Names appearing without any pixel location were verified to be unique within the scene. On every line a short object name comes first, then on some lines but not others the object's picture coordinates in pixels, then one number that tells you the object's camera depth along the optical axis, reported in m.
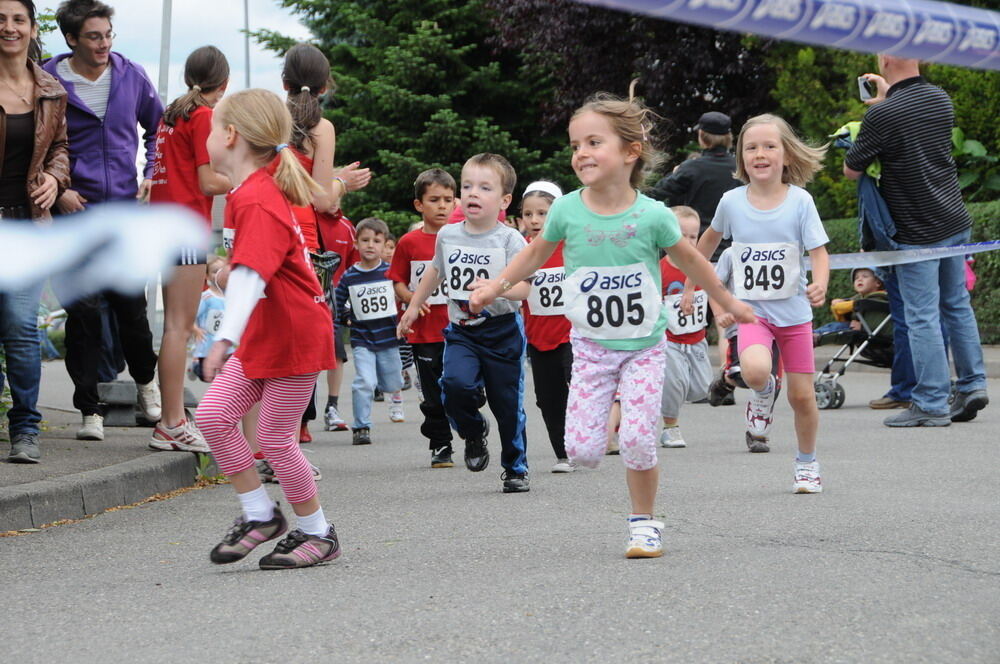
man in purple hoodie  13.06
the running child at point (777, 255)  11.39
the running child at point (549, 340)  13.92
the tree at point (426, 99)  53.41
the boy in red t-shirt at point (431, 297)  14.24
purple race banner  3.32
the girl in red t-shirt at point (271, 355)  8.50
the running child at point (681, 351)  15.38
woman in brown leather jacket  12.07
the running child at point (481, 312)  12.50
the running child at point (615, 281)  8.93
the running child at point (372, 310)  19.12
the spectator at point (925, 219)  16.14
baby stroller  20.52
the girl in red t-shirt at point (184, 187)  12.81
